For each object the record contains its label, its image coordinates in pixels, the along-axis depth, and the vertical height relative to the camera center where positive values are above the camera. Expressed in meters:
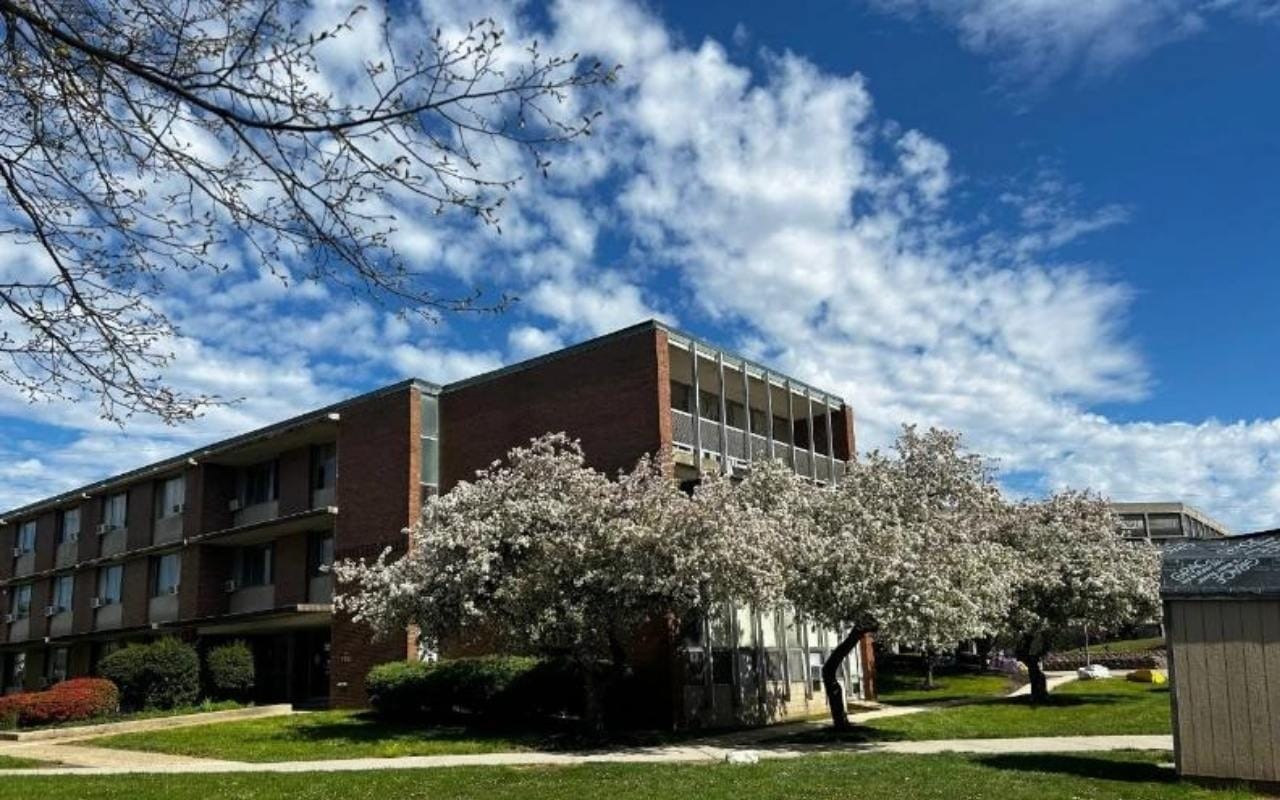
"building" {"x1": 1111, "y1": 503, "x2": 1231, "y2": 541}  102.12 +8.51
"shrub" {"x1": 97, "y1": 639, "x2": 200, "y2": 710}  30.25 -1.56
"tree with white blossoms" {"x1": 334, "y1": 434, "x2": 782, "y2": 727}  21.00 +0.97
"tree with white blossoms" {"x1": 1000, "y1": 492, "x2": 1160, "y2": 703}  29.64 +0.84
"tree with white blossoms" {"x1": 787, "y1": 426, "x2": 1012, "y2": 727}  21.36 +0.86
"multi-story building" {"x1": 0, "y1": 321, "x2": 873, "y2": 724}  27.00 +3.49
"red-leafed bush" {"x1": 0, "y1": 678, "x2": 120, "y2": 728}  27.75 -2.13
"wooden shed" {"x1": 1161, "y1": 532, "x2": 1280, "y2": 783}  12.92 -0.63
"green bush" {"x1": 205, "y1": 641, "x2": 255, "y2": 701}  31.22 -1.51
